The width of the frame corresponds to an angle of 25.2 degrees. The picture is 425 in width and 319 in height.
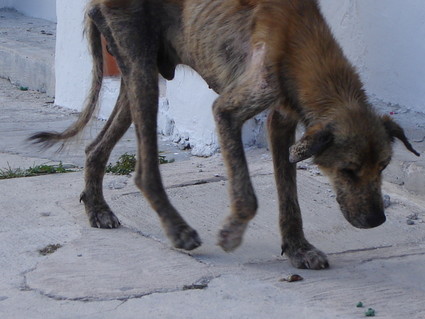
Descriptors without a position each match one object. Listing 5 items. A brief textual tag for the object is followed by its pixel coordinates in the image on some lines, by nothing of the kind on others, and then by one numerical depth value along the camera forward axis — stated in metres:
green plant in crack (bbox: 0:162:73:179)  7.12
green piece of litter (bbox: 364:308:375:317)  4.53
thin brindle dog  4.92
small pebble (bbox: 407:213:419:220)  6.15
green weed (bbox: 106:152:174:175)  7.23
